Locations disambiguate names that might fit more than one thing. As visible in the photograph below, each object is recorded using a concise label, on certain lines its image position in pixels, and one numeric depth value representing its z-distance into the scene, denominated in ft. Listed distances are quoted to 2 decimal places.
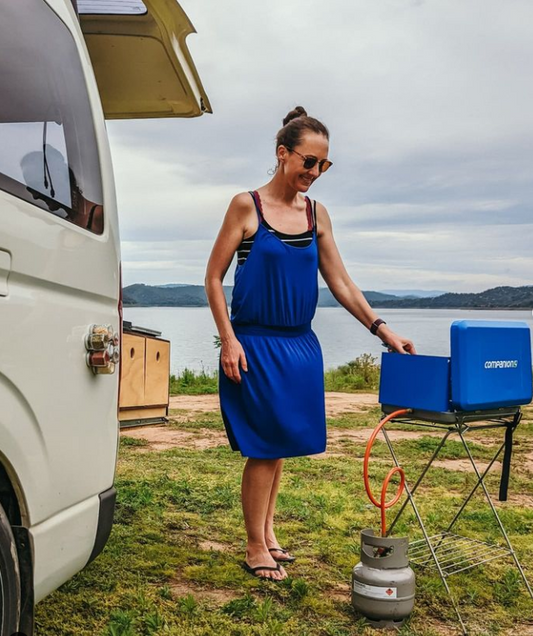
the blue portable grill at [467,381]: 10.58
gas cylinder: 10.68
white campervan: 6.69
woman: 12.14
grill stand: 10.93
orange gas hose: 10.45
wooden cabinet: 22.38
